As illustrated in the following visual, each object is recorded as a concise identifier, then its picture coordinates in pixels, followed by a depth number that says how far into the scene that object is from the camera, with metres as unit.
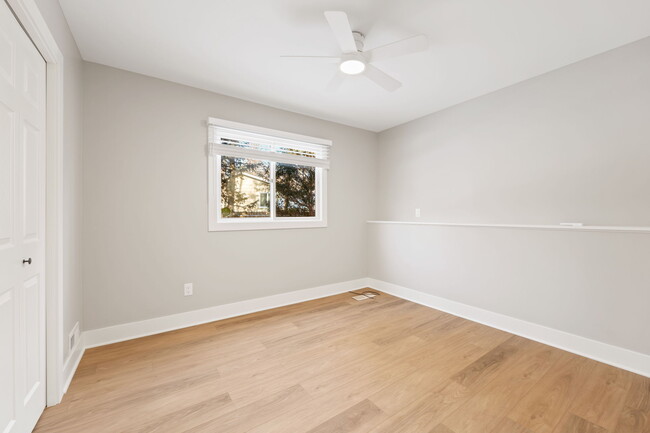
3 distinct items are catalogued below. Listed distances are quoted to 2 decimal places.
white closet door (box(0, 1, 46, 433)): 1.17
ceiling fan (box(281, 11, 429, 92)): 1.67
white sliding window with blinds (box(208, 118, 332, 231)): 2.98
